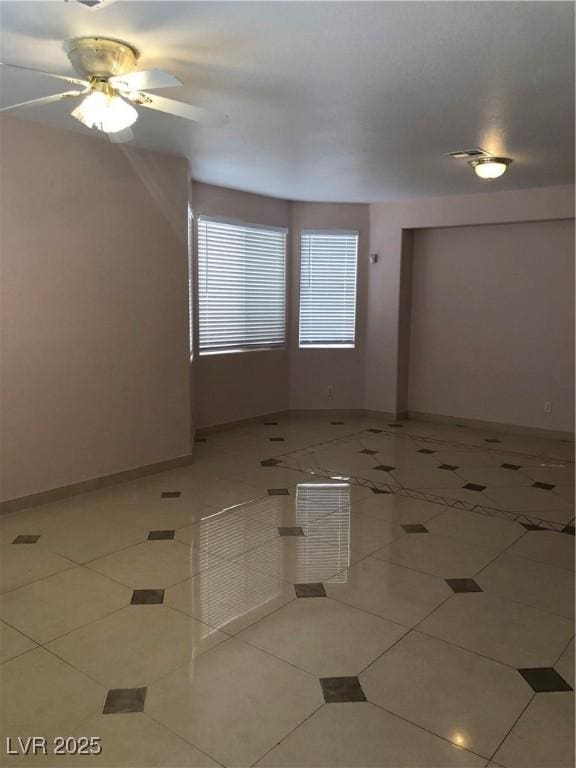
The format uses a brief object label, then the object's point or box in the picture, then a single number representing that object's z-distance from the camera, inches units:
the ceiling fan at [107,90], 108.6
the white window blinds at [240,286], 261.3
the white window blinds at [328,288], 301.7
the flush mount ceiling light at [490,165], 193.5
